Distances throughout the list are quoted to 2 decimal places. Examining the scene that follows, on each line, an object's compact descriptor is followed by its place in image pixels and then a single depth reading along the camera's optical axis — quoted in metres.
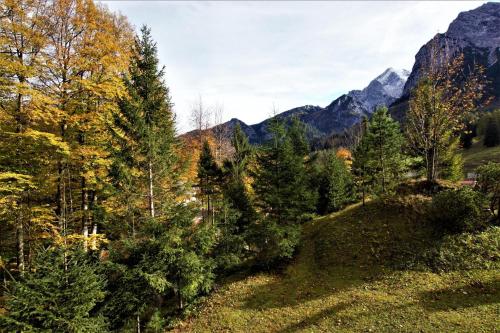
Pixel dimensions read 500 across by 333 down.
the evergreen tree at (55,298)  9.20
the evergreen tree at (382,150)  22.97
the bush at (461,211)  15.98
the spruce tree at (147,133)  13.36
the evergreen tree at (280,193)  17.77
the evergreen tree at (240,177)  22.77
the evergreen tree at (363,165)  23.36
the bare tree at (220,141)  40.65
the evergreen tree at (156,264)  12.50
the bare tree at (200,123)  40.56
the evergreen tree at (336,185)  25.92
